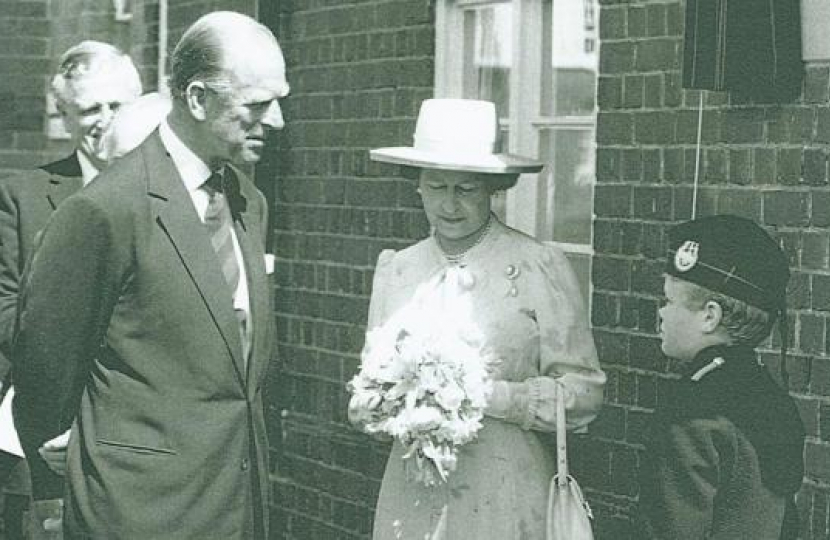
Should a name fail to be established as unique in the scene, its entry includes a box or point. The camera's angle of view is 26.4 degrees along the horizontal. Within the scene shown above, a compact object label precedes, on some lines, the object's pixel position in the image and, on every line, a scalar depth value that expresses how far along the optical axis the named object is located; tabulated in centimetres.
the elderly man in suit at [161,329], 454
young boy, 455
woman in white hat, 527
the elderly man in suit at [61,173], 627
